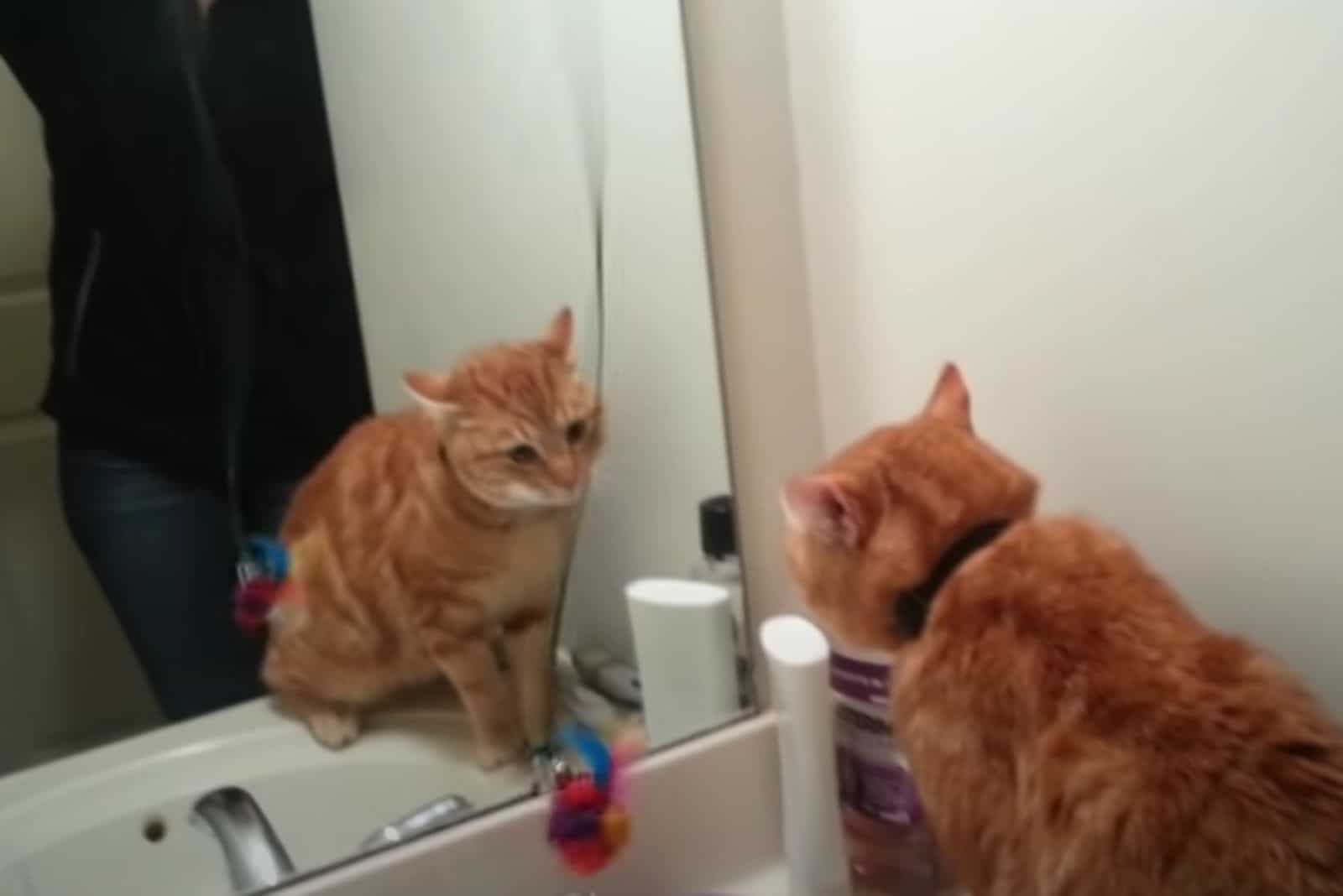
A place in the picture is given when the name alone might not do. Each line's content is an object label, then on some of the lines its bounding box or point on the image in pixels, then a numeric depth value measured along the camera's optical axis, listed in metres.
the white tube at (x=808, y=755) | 0.76
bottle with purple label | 0.79
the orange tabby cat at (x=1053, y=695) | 0.52
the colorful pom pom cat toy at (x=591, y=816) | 0.78
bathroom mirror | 0.89
